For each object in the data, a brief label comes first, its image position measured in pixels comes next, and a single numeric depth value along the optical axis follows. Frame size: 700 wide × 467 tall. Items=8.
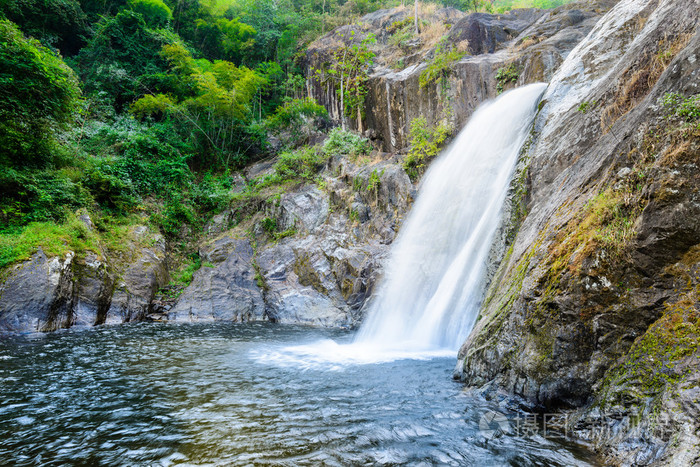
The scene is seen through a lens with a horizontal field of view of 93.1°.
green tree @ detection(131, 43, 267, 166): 18.14
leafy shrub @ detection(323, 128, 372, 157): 16.39
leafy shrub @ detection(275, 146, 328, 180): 16.78
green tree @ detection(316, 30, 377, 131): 18.58
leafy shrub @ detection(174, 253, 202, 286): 12.89
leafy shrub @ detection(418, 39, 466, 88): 13.99
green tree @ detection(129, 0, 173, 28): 22.77
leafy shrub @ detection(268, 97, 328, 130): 19.52
